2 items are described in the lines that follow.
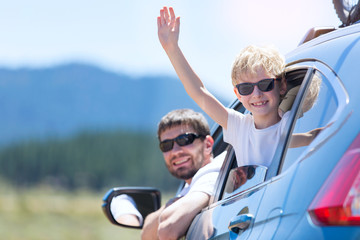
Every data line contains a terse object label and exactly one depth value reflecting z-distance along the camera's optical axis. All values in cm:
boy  512
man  641
